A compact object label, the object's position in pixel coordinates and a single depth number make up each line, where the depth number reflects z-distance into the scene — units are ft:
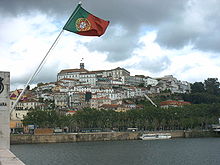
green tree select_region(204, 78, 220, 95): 540.93
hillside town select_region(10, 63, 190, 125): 407.23
